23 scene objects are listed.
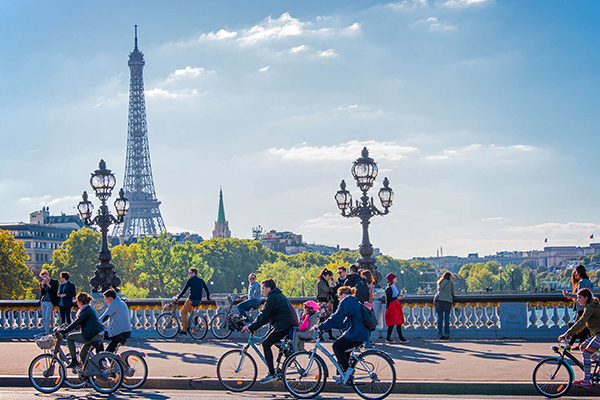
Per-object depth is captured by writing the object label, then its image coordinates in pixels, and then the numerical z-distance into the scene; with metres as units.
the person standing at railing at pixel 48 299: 21.22
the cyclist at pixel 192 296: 20.40
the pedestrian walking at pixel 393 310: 19.23
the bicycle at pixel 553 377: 12.07
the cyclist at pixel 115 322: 13.56
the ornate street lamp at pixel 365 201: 21.77
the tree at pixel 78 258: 96.44
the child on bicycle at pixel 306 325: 13.23
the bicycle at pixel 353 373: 11.93
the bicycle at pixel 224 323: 20.69
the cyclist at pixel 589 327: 12.09
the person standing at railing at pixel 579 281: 16.25
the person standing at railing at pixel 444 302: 19.72
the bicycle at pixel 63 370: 13.23
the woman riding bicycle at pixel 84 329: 13.31
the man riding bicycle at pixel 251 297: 16.27
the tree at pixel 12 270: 63.44
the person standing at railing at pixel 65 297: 20.69
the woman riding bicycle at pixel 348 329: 11.93
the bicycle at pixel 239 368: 12.99
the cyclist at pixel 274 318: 12.72
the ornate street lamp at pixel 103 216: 23.25
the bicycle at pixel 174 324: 20.84
